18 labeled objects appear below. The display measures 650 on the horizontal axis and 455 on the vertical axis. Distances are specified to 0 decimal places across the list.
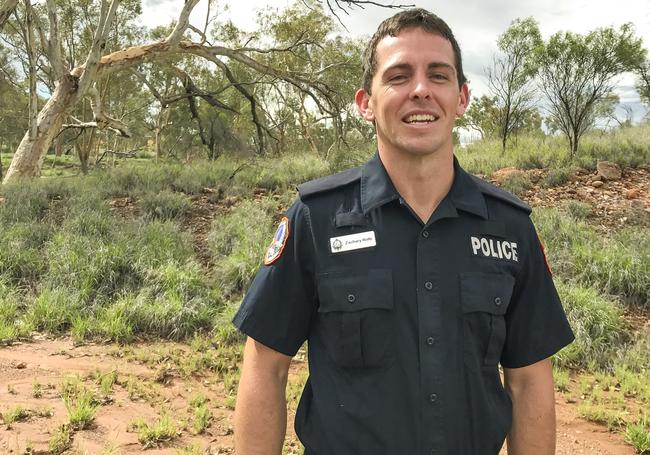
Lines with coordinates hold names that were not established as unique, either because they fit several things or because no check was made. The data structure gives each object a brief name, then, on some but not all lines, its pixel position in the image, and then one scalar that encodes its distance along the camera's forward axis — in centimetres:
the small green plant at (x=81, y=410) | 308
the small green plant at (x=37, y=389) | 342
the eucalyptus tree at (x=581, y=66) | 1128
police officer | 130
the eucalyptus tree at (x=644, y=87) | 1542
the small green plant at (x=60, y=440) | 280
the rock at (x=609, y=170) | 934
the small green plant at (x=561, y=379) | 402
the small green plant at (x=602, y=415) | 350
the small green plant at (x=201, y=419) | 325
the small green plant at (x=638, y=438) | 318
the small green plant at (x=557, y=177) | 916
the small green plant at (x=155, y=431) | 303
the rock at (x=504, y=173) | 936
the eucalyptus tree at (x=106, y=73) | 962
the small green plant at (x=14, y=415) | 303
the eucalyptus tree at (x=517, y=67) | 1237
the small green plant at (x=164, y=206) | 774
